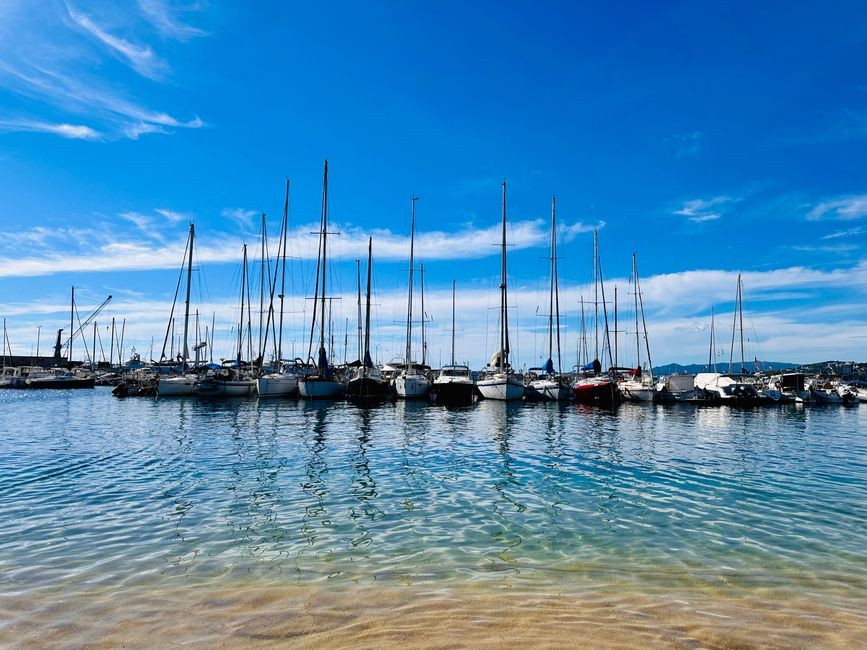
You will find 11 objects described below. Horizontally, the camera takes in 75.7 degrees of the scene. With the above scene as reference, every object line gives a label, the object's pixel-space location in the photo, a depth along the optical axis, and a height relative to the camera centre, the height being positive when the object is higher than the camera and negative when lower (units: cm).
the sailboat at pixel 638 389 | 5831 -162
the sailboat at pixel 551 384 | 5750 -113
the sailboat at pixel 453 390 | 5406 -167
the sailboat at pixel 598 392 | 5350 -181
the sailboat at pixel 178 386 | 5800 -155
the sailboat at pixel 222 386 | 5709 -151
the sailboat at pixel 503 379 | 5375 -60
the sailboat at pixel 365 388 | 5331 -155
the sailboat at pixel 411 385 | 5603 -127
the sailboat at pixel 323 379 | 5425 -73
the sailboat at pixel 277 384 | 5603 -126
